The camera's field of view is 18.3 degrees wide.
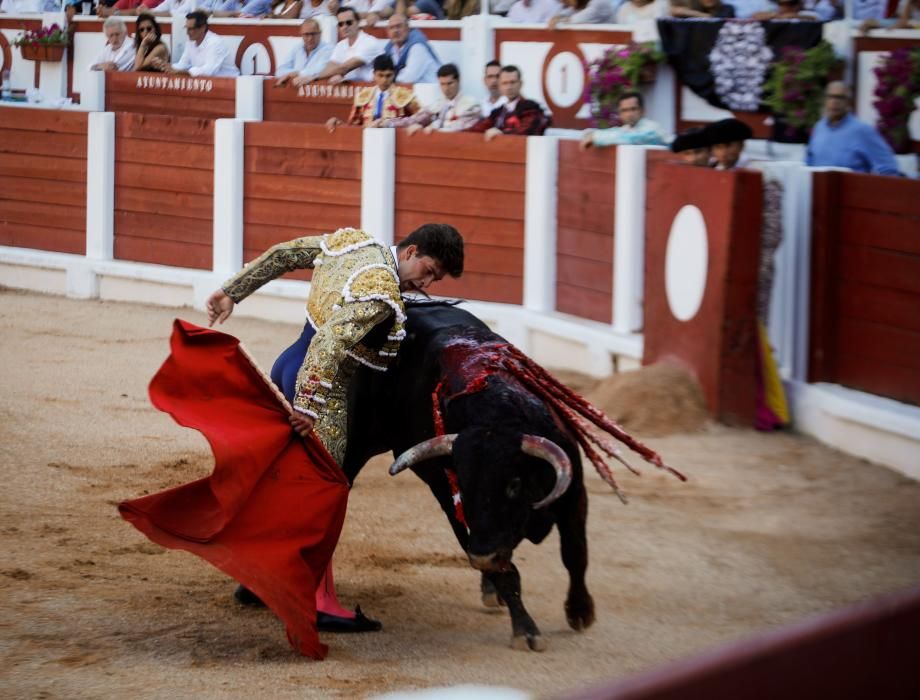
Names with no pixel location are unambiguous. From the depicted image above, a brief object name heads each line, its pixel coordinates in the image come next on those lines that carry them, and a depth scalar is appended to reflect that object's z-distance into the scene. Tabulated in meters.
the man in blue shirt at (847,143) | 12.94
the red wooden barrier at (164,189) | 19.66
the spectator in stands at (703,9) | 16.58
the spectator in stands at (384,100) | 17.68
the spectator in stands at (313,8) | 22.06
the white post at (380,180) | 17.69
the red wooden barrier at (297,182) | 18.25
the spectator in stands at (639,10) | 17.25
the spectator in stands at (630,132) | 14.94
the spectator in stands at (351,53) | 19.49
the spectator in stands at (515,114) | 16.23
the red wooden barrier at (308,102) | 19.83
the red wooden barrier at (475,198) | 16.55
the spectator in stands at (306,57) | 20.45
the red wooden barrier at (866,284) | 11.38
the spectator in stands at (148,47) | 22.52
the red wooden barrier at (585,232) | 15.20
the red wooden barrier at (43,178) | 20.90
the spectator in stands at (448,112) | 16.94
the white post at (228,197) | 19.18
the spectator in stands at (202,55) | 22.13
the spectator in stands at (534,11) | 18.99
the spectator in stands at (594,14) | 18.24
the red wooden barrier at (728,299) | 12.09
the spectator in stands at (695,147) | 12.85
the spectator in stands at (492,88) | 16.78
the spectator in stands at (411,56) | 18.70
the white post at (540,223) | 16.02
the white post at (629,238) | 14.57
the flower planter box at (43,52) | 25.69
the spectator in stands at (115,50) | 23.19
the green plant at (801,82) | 15.05
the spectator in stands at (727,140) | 12.48
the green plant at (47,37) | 25.49
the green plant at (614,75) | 17.11
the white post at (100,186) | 20.42
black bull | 6.90
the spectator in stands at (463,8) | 20.28
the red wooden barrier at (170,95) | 21.30
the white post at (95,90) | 22.58
